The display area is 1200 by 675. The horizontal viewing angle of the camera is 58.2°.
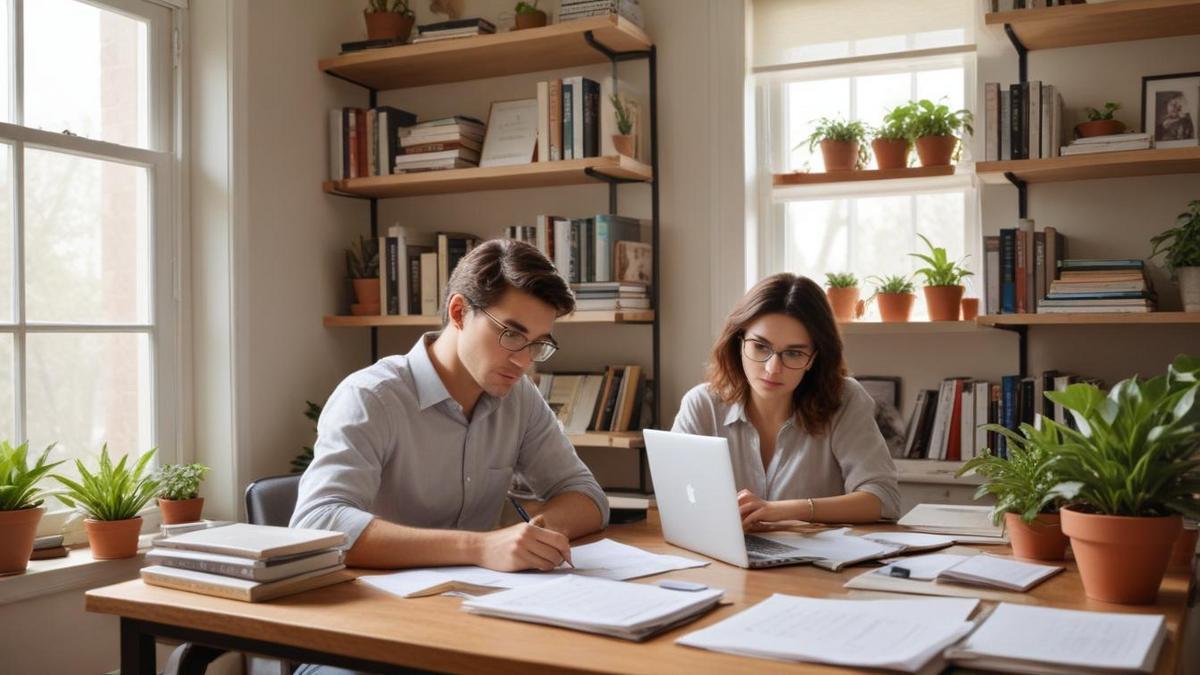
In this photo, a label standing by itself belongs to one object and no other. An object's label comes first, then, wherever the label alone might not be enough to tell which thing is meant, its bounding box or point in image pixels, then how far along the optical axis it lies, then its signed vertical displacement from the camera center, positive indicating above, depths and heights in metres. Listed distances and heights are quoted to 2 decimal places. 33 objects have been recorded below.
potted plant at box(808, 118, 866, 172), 3.24 +0.53
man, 1.77 -0.22
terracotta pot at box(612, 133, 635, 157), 3.27 +0.55
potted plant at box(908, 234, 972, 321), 3.10 +0.09
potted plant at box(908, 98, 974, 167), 3.14 +0.54
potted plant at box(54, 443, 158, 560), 2.72 -0.44
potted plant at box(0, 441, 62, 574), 2.50 -0.42
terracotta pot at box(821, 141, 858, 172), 3.24 +0.50
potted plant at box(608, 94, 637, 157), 3.28 +0.60
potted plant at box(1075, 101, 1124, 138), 2.87 +0.52
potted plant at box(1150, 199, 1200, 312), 2.73 +0.14
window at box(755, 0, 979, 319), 3.27 +0.58
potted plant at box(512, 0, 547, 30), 3.43 +0.98
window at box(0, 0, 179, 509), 2.80 +0.28
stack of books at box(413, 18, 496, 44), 3.42 +0.95
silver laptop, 1.72 -0.31
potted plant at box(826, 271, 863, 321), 3.23 +0.07
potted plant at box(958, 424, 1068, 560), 1.62 -0.27
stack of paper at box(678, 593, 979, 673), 1.19 -0.37
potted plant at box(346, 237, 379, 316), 3.66 +0.18
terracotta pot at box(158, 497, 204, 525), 3.00 -0.51
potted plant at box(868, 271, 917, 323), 3.16 +0.06
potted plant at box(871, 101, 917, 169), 3.18 +0.53
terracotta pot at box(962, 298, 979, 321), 3.15 +0.03
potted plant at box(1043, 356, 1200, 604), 1.42 -0.22
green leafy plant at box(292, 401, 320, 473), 3.42 -0.41
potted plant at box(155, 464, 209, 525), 3.00 -0.46
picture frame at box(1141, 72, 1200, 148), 2.83 +0.56
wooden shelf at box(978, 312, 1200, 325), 2.71 +0.00
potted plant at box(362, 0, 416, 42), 3.62 +1.03
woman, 2.41 -0.20
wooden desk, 1.25 -0.39
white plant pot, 2.73 +0.08
